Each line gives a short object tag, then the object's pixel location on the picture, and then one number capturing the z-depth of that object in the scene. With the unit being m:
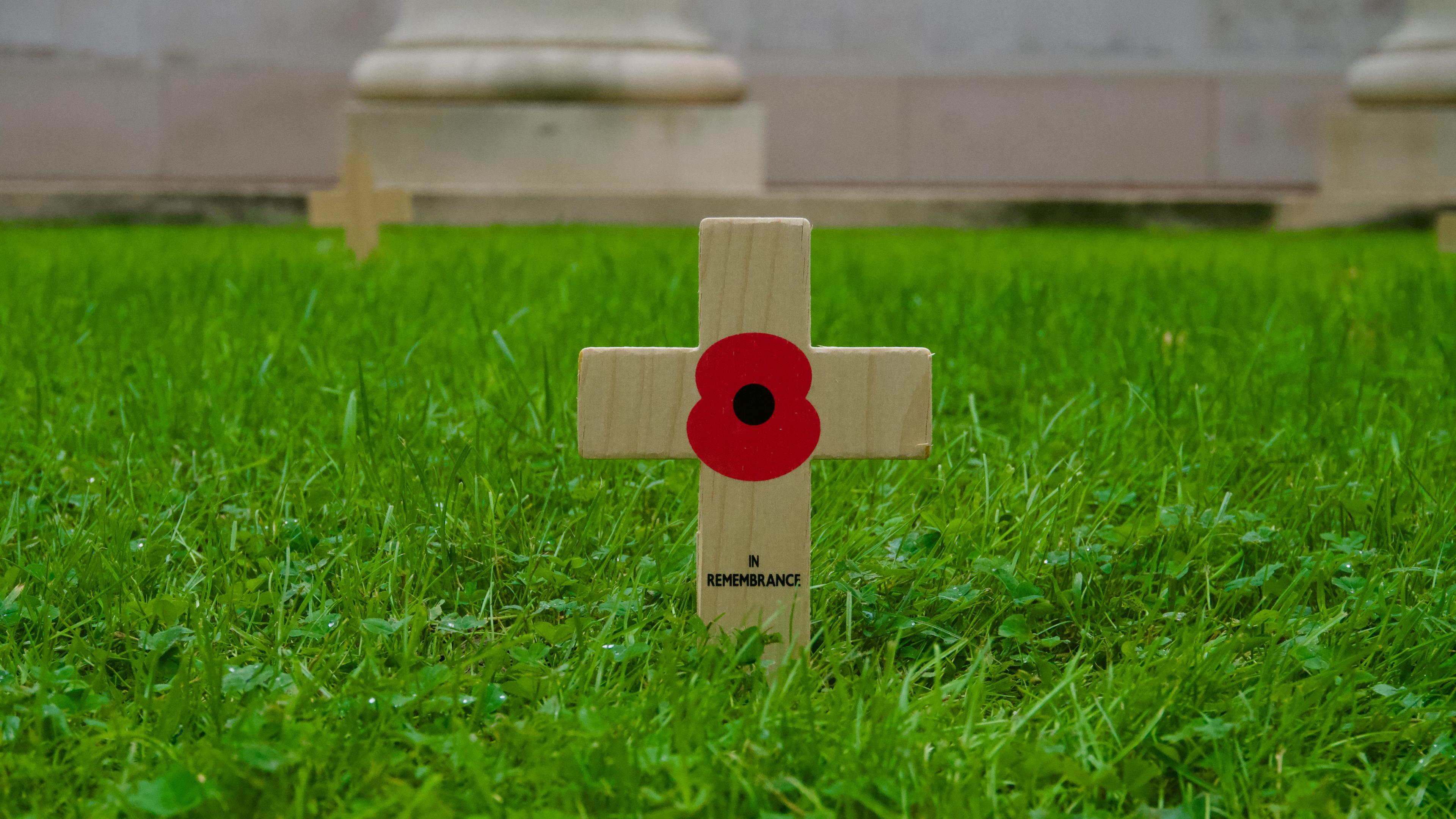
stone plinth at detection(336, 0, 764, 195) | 9.16
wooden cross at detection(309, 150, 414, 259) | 5.62
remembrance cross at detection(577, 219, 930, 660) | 1.57
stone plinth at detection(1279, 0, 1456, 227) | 9.64
